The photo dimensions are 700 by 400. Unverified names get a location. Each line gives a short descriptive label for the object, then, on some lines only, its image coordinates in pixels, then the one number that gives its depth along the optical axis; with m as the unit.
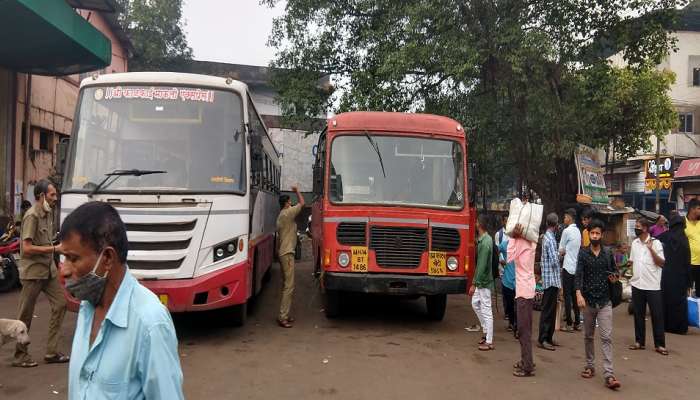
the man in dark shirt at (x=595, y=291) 5.61
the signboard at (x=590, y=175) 13.58
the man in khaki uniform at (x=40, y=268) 5.65
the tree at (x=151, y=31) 26.30
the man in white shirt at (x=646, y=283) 7.00
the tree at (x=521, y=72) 11.24
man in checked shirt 7.05
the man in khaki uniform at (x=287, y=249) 8.08
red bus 7.59
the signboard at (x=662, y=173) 21.11
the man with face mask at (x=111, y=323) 1.75
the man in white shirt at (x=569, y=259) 7.68
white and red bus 6.16
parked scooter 10.34
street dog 5.28
